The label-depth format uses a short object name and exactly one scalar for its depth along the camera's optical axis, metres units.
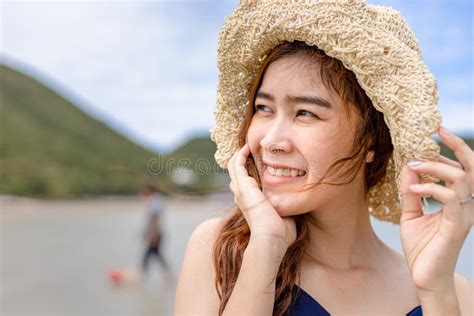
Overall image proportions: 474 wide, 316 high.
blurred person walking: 9.92
